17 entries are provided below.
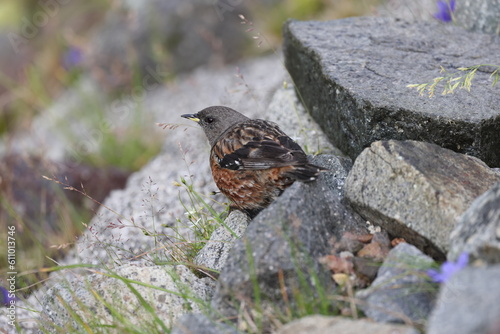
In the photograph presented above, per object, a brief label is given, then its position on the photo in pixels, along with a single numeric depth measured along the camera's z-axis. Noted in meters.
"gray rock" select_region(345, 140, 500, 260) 7.04
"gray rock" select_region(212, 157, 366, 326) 6.73
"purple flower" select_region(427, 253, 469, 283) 5.50
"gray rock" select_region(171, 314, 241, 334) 6.24
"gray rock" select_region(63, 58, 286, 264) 11.47
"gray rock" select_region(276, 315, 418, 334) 5.45
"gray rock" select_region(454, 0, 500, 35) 11.84
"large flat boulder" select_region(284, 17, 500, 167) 8.65
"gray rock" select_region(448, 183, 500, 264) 5.62
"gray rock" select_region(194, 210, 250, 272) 8.49
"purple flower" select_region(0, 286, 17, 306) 9.62
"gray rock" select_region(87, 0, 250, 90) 19.87
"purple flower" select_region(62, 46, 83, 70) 17.73
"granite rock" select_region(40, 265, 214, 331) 7.49
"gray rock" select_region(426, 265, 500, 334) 4.55
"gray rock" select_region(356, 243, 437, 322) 6.05
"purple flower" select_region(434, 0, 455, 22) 12.70
